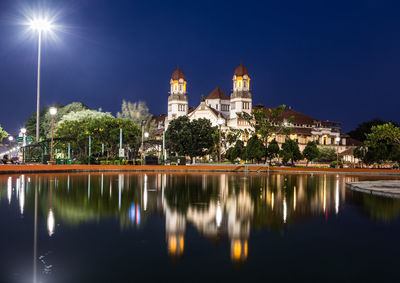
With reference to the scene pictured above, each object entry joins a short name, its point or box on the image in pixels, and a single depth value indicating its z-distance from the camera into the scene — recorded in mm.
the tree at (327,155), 93062
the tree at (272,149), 54509
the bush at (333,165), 57431
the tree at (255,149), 53500
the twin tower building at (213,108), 101062
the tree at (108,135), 51969
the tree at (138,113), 92875
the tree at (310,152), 63000
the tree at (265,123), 56094
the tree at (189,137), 69938
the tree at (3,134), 79688
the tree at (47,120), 87500
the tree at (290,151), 54312
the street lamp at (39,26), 44375
